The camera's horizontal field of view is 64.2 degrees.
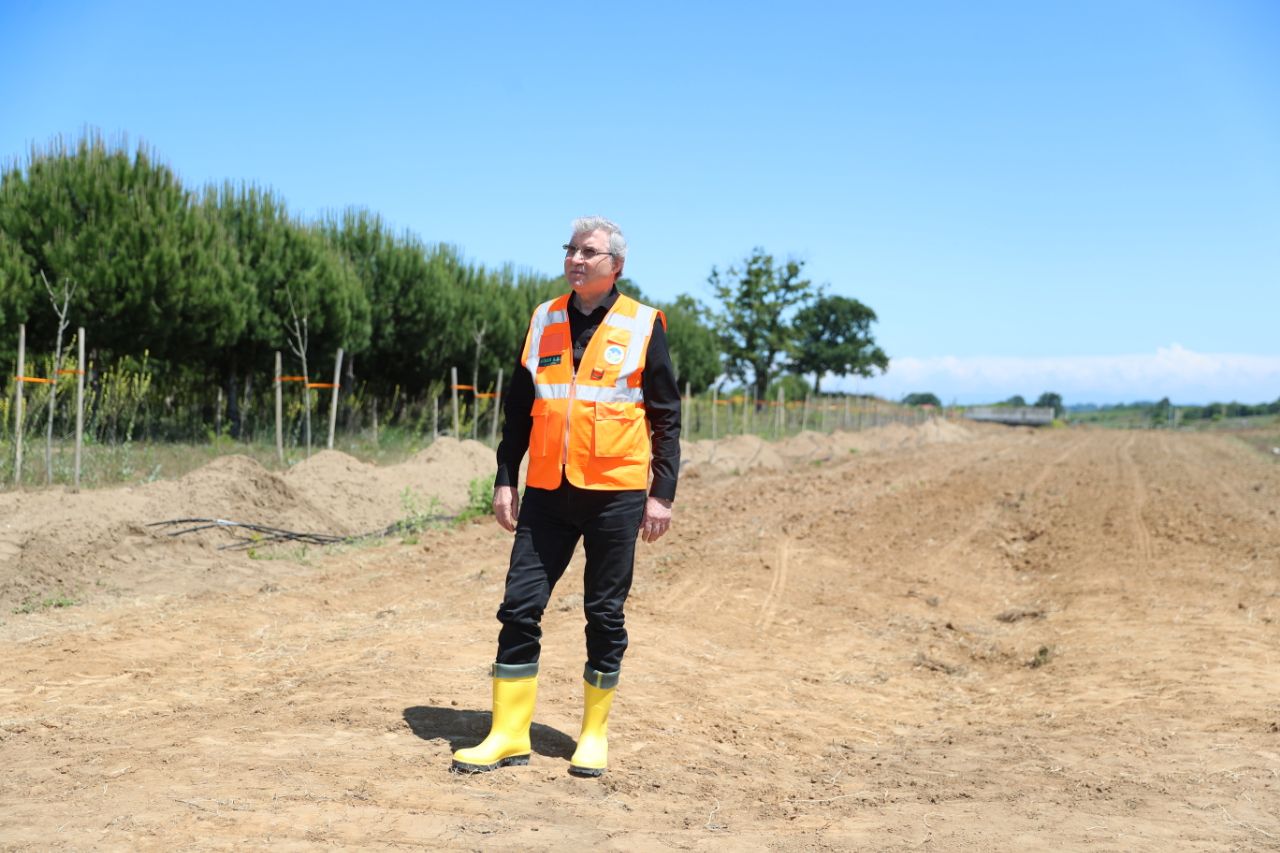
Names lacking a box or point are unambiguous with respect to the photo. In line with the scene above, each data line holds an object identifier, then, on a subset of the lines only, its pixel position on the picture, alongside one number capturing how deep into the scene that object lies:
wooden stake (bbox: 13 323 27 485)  10.54
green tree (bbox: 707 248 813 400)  55.34
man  3.89
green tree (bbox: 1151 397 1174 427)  75.94
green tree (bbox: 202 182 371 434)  18.94
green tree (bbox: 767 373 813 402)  61.61
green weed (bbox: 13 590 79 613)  7.47
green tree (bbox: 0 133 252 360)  15.55
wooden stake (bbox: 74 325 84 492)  10.65
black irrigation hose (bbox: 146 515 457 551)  9.79
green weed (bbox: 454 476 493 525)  12.38
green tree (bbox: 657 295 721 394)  40.28
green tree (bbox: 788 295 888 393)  82.75
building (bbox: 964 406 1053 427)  76.12
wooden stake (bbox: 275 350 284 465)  14.24
